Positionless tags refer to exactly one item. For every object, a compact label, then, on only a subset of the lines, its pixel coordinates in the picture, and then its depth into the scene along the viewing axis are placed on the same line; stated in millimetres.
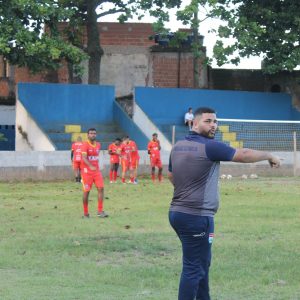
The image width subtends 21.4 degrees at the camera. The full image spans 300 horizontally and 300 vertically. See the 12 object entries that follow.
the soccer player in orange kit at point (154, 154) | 30172
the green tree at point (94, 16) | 36969
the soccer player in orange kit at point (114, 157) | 29750
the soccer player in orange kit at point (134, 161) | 29609
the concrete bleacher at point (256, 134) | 35125
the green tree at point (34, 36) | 31141
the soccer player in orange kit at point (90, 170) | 16938
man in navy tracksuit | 7594
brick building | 41438
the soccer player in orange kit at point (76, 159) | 28609
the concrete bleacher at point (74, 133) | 34156
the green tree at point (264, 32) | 37219
